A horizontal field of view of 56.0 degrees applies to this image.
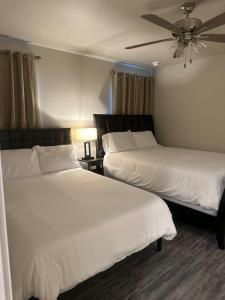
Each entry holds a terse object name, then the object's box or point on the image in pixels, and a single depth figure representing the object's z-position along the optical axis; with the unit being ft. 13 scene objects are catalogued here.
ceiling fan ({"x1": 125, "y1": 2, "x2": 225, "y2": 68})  5.95
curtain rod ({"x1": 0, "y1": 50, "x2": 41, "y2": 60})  9.46
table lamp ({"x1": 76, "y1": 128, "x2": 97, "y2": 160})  11.80
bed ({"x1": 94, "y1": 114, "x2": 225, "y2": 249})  7.78
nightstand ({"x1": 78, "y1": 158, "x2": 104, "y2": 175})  11.87
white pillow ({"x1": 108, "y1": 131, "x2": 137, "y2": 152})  12.67
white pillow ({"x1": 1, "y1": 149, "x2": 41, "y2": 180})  8.73
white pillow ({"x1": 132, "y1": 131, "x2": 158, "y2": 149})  13.92
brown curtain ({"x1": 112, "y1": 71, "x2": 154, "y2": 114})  14.08
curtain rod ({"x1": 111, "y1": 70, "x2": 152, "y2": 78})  13.71
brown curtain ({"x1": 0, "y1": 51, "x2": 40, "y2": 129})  9.73
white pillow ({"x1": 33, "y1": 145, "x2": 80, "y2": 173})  9.67
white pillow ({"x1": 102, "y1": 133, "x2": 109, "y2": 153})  12.85
